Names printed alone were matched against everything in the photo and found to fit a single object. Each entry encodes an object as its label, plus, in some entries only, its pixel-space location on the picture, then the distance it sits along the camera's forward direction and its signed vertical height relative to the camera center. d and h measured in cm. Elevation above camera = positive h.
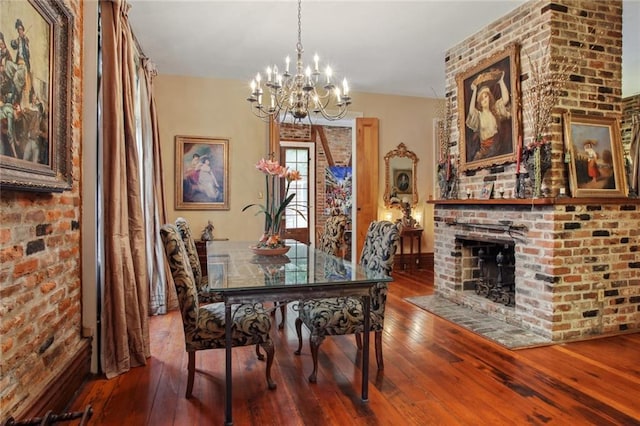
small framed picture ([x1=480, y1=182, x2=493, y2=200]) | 374 +20
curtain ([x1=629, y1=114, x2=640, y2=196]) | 463 +73
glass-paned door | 799 +40
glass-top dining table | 189 -36
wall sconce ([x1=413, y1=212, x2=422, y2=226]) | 627 -9
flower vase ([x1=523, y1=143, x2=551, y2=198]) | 312 +38
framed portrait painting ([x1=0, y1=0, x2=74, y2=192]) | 147 +53
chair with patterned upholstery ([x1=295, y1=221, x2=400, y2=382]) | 235 -63
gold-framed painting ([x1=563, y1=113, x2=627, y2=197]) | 313 +46
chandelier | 275 +94
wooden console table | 607 -62
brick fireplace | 305 -45
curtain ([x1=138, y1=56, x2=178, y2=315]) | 389 +11
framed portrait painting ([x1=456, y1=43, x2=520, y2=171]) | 345 +100
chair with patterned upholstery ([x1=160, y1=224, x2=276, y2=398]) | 207 -62
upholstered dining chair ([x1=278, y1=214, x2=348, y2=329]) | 345 -23
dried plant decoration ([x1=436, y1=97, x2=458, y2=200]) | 430 +52
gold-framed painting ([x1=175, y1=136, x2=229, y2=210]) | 511 +55
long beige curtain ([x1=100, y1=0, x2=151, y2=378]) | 244 -9
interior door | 592 +59
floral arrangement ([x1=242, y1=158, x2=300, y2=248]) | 265 -1
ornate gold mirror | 612 +57
